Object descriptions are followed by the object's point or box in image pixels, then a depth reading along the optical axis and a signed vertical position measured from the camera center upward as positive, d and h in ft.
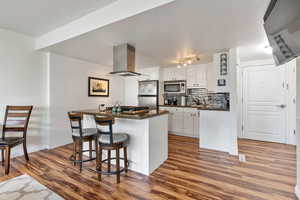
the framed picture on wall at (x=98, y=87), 13.97 +1.25
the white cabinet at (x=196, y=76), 14.58 +2.40
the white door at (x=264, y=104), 12.48 -0.34
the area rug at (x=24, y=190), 5.72 -3.76
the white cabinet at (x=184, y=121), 14.01 -2.14
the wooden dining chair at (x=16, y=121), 8.46 -1.29
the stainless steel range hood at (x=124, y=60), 9.16 +2.56
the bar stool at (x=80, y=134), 7.30 -1.79
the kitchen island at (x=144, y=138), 7.32 -2.00
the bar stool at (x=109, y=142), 6.35 -1.92
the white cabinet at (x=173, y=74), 15.71 +2.88
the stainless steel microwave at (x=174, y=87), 15.54 +1.38
